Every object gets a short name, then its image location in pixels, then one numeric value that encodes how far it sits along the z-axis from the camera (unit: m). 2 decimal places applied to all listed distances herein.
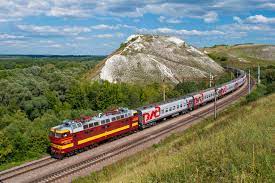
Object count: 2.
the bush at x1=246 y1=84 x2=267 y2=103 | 56.82
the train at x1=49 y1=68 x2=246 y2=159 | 34.50
